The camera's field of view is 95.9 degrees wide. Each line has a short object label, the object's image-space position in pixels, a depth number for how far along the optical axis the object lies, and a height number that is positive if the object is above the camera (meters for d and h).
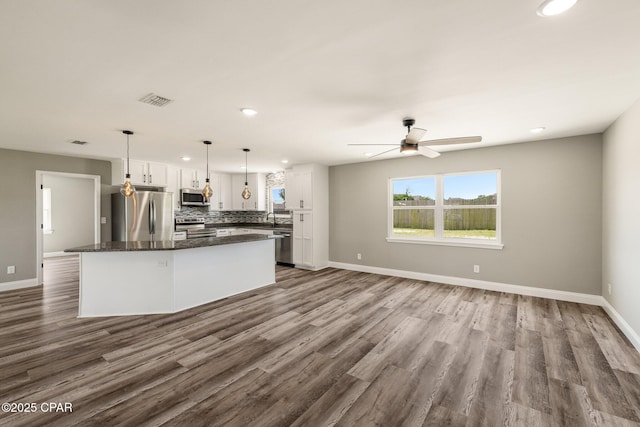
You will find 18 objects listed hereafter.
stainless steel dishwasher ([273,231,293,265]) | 6.95 -0.86
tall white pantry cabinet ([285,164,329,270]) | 6.51 +0.05
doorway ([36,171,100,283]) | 8.11 +0.02
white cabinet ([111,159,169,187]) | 5.97 +0.89
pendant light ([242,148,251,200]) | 4.86 +0.37
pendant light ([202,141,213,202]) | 4.36 +0.33
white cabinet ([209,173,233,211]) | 7.73 +0.62
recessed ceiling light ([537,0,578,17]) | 1.49 +1.10
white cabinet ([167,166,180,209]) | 6.63 +0.72
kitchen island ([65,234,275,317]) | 3.63 -0.82
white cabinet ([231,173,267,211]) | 7.89 +0.63
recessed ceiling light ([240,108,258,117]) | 3.08 +1.12
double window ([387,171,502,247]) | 4.96 +0.10
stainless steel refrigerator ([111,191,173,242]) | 5.91 -0.06
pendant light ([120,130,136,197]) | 3.91 +0.36
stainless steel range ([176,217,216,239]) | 6.93 -0.34
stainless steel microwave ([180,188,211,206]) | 6.94 +0.41
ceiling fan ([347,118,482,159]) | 3.16 +0.84
